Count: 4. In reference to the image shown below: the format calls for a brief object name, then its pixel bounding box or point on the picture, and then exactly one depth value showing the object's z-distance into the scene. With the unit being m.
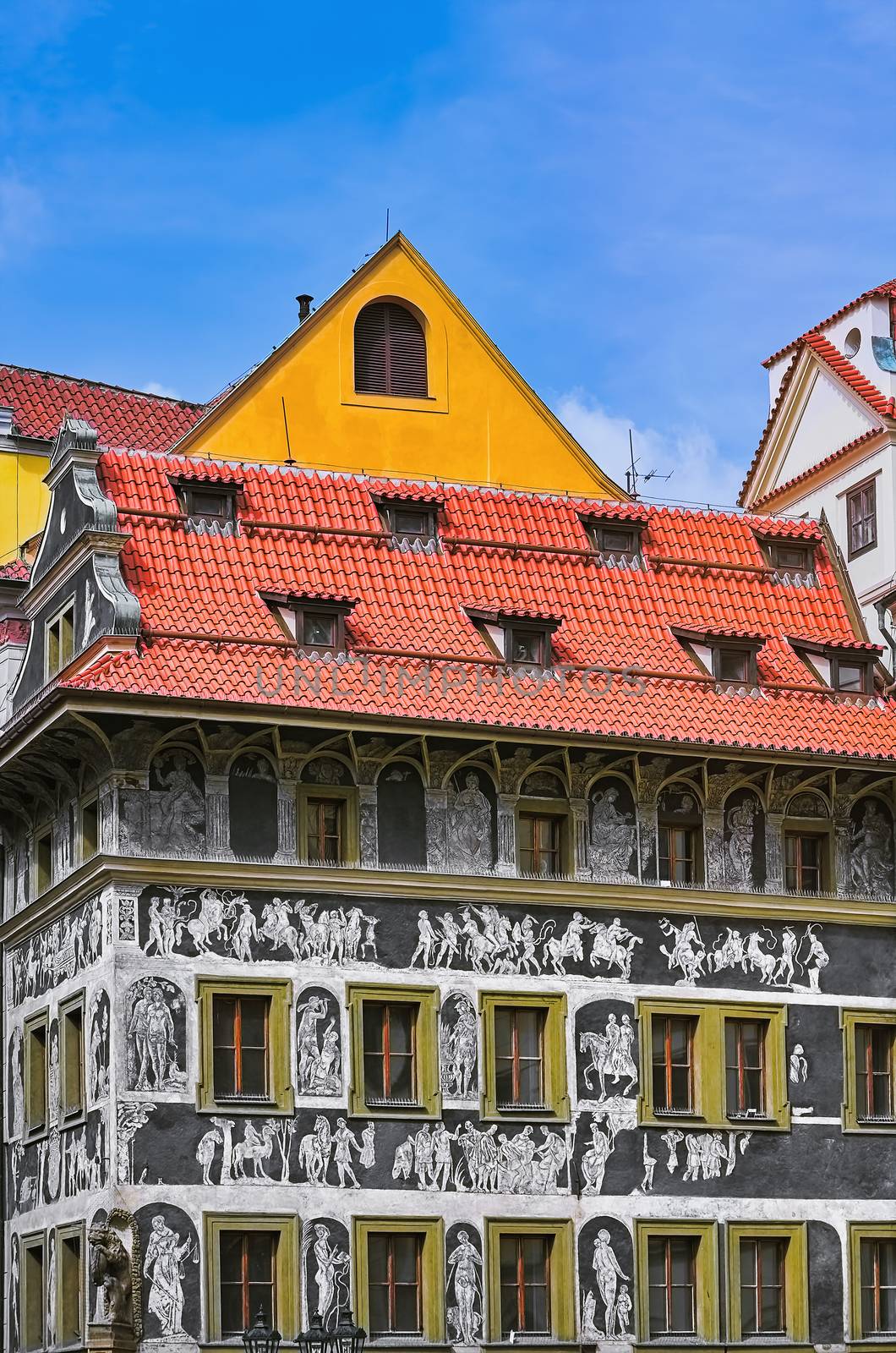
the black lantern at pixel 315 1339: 37.35
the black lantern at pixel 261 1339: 37.00
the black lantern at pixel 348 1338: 36.97
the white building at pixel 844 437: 48.28
